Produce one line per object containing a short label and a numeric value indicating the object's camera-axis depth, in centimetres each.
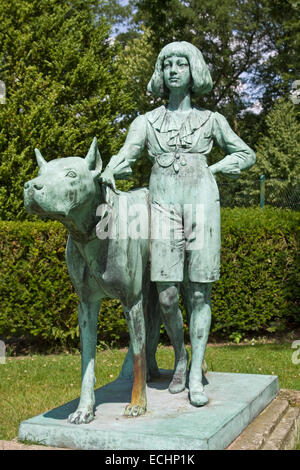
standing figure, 360
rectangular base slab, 288
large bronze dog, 279
